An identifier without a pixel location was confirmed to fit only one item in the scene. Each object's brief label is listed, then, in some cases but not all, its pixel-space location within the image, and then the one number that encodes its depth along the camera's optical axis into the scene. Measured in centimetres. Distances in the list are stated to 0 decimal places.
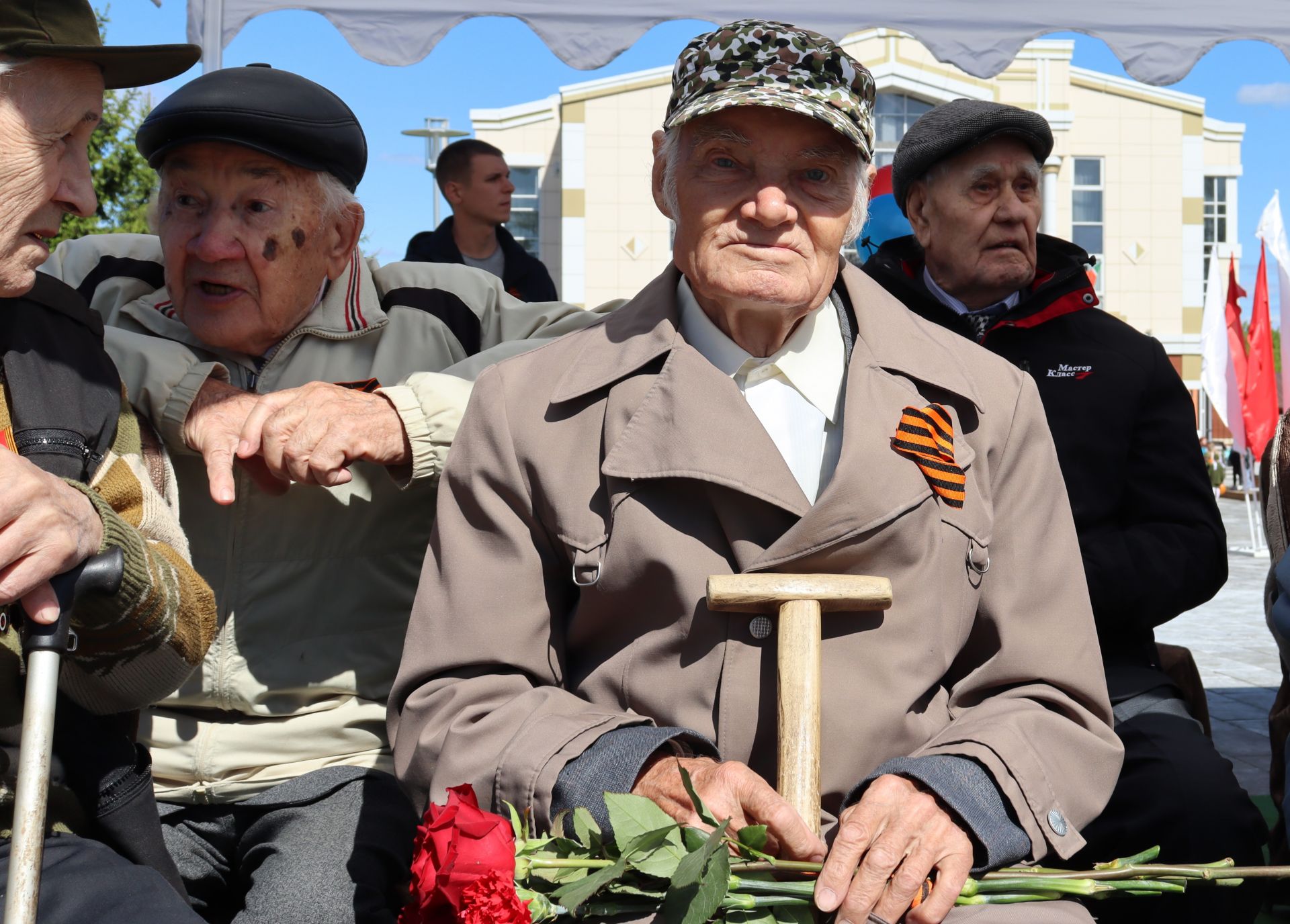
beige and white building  2541
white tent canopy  397
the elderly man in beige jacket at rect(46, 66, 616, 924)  239
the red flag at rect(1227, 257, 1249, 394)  1262
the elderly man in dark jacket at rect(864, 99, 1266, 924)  276
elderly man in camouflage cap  200
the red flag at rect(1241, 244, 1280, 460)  1186
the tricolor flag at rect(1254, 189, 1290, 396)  928
